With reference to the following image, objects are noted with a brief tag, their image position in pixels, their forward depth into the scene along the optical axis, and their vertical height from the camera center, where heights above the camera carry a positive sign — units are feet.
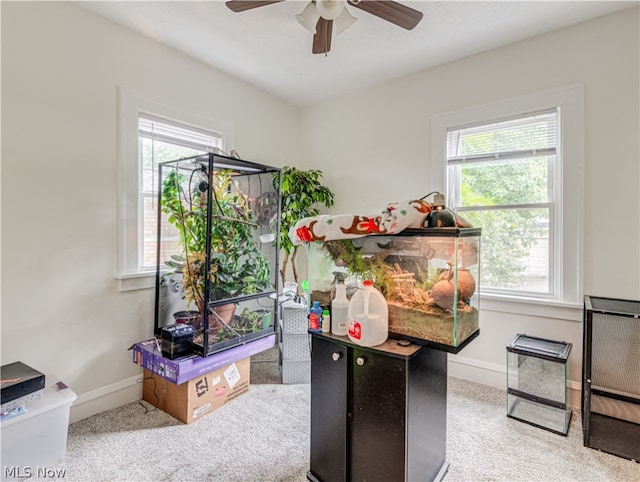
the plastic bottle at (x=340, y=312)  4.82 -1.09
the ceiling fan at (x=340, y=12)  5.24 +3.95
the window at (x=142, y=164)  7.33 +1.79
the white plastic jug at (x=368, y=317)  4.38 -1.07
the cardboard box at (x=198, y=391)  6.80 -3.43
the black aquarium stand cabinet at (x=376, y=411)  4.19 -2.42
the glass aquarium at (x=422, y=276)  4.25 -0.53
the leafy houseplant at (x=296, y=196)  10.10 +1.40
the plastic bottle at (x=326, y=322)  4.97 -1.28
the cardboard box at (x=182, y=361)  6.51 -2.64
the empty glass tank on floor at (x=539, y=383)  6.54 -3.08
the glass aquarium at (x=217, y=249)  7.06 -0.22
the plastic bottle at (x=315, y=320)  5.05 -1.27
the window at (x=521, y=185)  7.34 +1.41
